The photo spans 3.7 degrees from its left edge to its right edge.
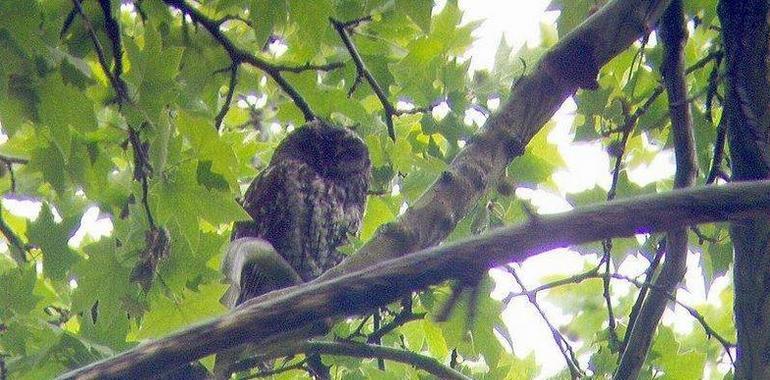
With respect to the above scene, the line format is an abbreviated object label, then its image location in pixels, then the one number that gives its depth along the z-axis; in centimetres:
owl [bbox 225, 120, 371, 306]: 1709
